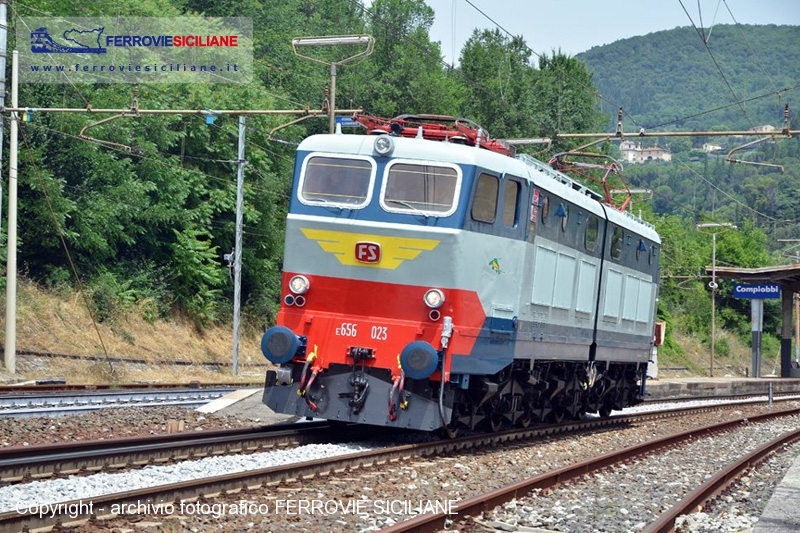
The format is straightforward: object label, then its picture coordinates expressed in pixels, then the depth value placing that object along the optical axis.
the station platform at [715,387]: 38.00
